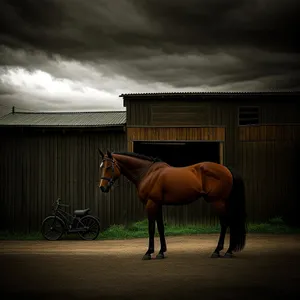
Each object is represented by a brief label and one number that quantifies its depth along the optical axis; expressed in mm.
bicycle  14664
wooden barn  16953
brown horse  8852
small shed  17125
